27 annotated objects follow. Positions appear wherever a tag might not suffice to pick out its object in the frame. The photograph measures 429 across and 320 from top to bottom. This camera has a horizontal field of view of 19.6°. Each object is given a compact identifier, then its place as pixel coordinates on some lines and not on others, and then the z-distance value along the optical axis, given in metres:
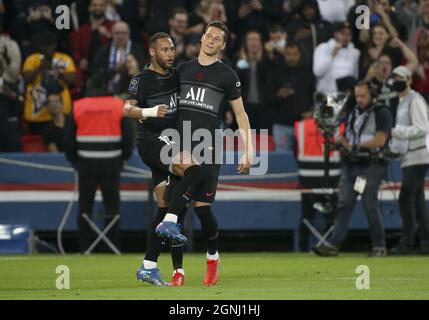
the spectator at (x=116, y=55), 20.17
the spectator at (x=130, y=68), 19.75
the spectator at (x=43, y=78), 20.33
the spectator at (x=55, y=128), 19.92
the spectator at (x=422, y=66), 19.33
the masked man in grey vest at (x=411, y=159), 17.39
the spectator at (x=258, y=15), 21.42
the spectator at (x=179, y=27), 20.38
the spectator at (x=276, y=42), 20.59
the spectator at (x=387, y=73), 19.07
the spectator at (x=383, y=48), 19.66
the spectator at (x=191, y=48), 19.84
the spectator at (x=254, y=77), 20.16
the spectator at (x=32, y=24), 21.30
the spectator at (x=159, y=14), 21.36
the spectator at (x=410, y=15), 20.52
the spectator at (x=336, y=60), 19.77
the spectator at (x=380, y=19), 19.75
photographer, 17.22
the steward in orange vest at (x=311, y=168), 18.61
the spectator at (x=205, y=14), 20.64
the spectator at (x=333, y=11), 20.94
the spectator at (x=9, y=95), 19.94
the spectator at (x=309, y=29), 20.53
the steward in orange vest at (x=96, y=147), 18.55
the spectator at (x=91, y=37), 21.03
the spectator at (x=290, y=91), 20.05
